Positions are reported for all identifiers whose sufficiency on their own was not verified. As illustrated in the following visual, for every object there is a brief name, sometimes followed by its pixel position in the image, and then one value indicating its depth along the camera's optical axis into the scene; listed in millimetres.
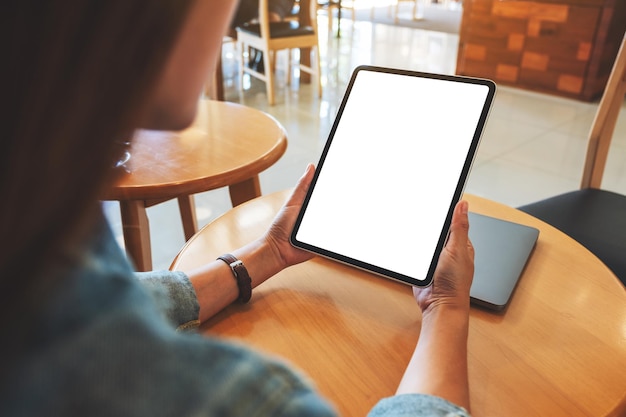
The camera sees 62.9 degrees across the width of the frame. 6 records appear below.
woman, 198
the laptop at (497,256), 687
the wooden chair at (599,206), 1032
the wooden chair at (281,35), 3326
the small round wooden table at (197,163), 1033
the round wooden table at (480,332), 552
